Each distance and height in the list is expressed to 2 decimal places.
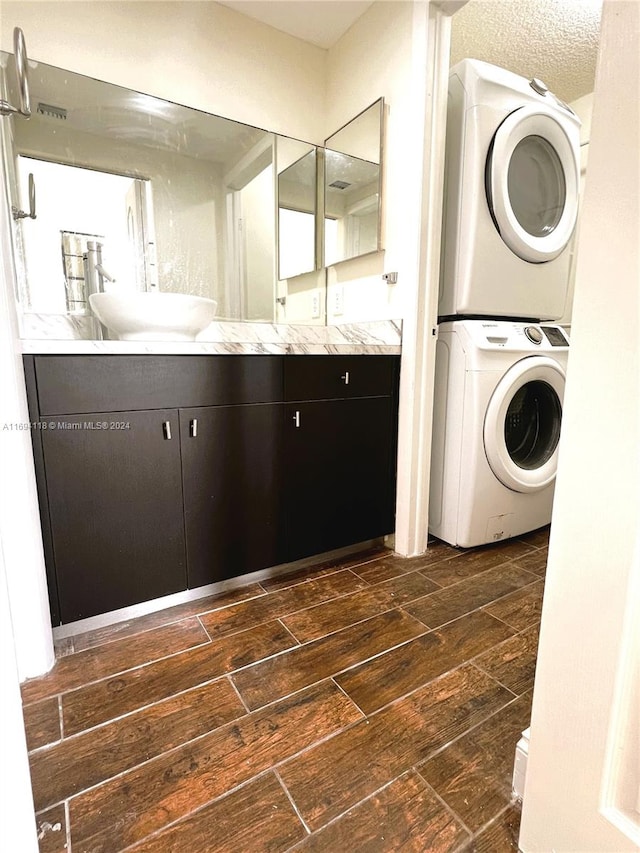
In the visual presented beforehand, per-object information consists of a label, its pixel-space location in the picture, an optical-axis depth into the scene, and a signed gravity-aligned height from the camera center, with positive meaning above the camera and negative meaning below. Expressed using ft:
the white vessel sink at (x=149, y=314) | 3.92 +0.37
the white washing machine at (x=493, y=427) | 5.35 -0.98
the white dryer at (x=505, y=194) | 5.09 +2.07
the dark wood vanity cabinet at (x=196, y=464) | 3.62 -1.12
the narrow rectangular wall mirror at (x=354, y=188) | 5.66 +2.38
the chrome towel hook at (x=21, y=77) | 3.26 +2.21
